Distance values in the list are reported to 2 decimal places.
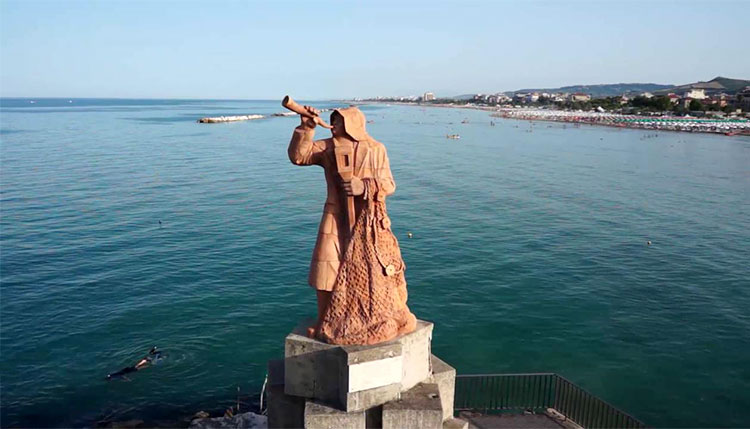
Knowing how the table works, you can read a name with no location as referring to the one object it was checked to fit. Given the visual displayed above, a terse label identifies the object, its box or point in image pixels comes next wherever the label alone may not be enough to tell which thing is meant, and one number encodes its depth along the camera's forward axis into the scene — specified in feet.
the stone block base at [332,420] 29.48
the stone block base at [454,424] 33.55
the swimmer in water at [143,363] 56.65
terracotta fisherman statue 30.96
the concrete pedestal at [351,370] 29.71
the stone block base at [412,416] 29.94
